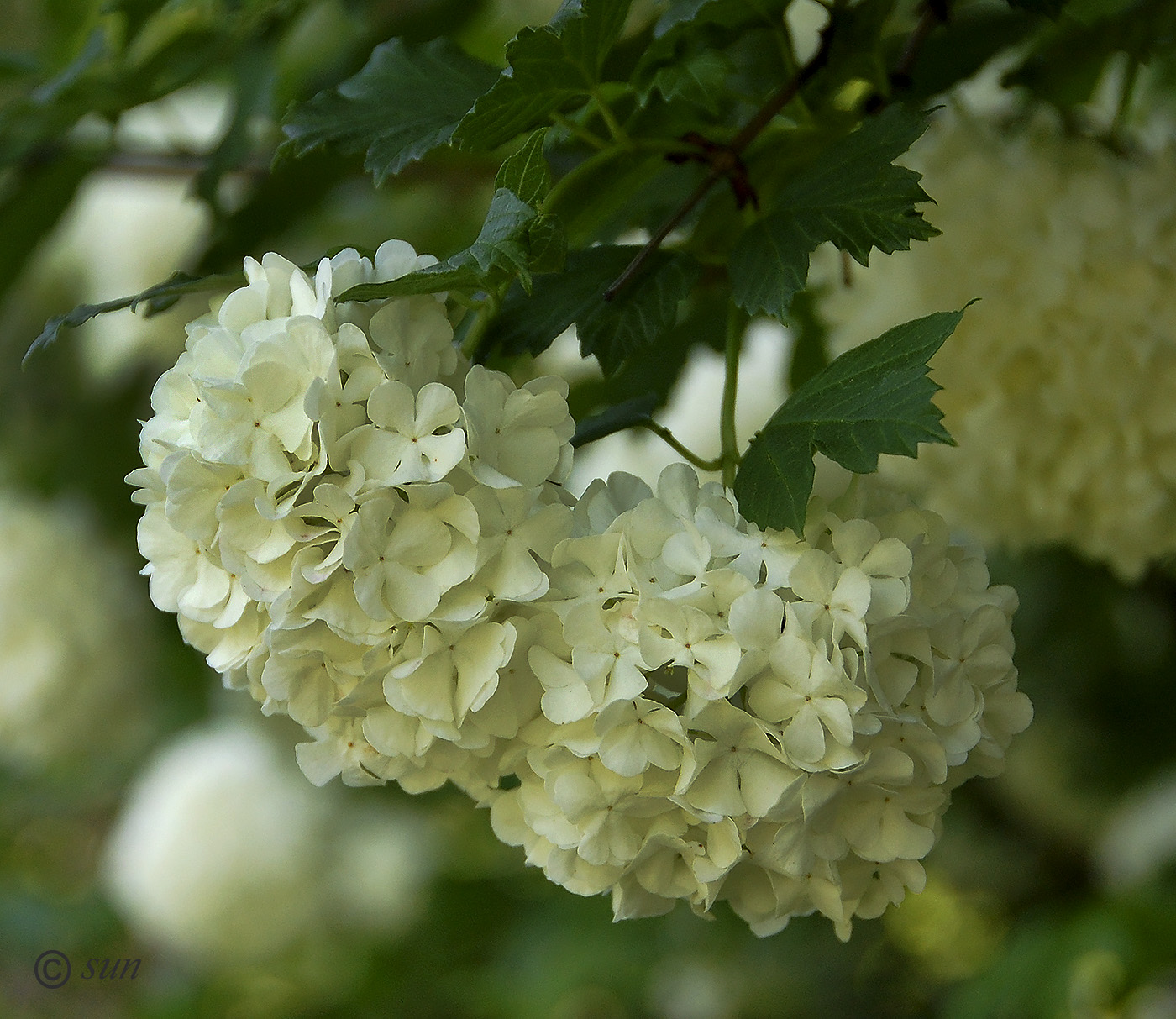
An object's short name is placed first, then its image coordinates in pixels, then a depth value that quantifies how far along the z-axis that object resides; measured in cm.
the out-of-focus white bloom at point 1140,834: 168
